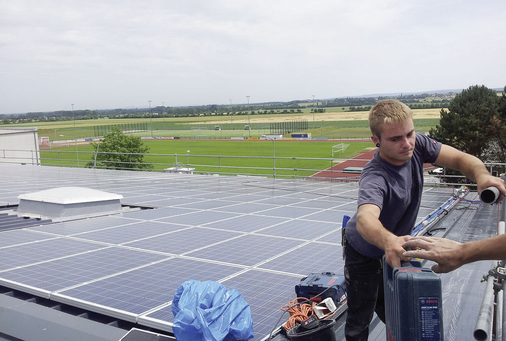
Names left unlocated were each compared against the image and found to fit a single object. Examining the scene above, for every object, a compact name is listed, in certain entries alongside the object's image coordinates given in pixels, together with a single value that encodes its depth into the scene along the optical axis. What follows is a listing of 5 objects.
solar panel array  4.41
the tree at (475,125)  38.53
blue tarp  3.13
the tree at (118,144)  58.84
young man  2.34
